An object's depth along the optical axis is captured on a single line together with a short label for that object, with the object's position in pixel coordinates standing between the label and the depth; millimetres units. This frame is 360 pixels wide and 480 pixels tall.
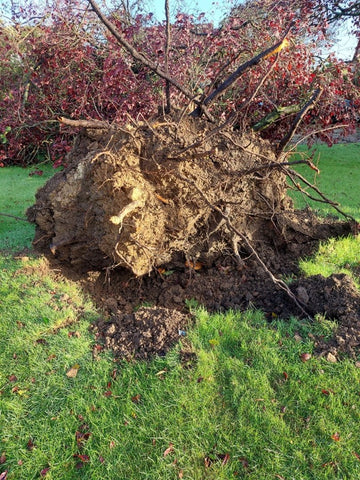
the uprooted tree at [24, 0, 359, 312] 3494
